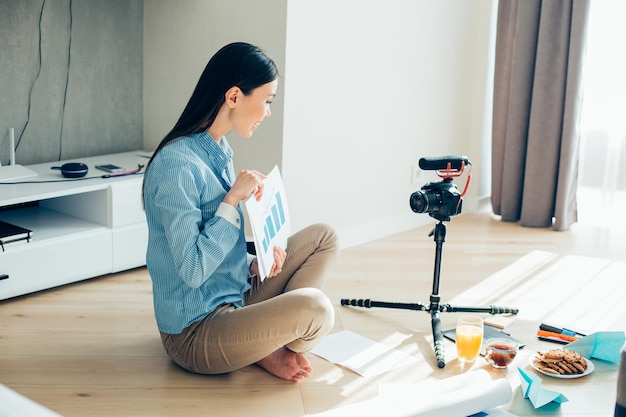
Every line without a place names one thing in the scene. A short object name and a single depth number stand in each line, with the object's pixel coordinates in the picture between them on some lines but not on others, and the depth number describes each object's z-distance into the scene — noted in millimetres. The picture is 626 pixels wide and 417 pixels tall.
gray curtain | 3811
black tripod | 2568
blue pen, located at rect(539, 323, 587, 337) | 2613
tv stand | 2773
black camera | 2488
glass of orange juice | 2361
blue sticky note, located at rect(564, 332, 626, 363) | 2391
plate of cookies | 2295
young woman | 2059
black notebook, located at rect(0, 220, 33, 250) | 2713
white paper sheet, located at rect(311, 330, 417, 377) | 2375
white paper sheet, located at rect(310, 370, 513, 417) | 1816
